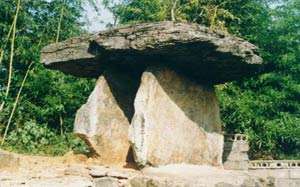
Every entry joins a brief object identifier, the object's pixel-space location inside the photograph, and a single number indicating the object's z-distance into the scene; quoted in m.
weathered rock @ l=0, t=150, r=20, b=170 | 8.97
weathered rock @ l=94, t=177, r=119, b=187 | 8.13
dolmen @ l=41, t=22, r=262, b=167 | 8.62
